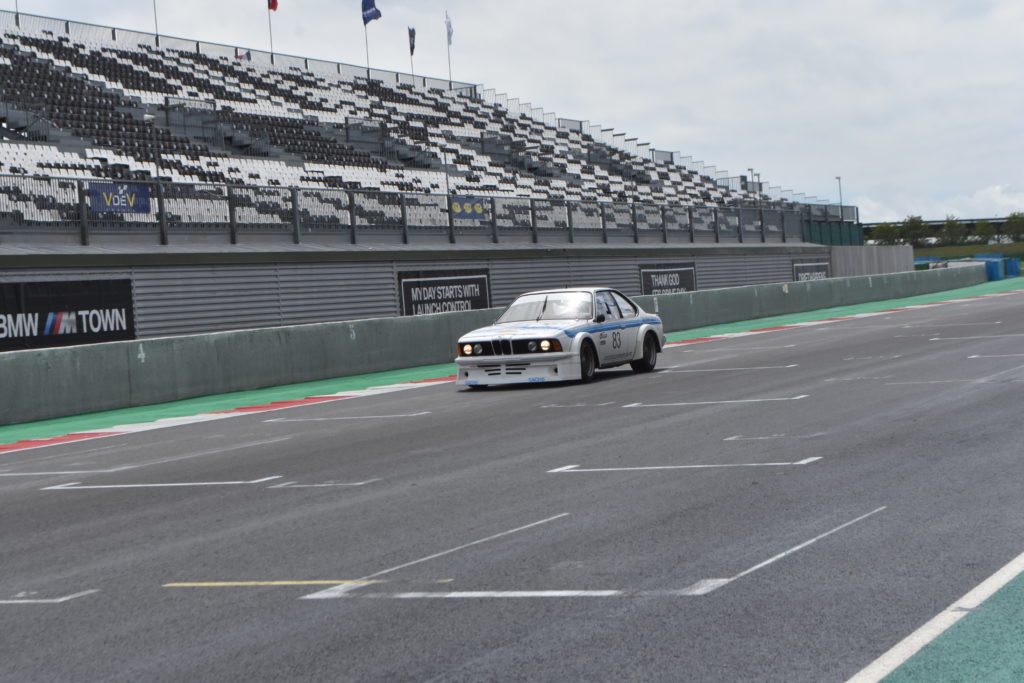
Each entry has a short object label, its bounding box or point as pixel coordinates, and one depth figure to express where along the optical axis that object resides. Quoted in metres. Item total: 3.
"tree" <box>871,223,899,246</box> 142.12
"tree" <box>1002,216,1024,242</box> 136.88
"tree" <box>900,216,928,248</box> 142.25
